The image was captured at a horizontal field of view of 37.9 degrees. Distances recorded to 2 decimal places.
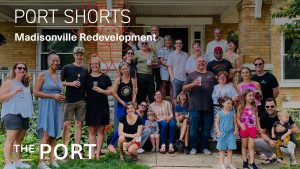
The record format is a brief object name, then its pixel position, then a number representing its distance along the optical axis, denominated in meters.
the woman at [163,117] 7.88
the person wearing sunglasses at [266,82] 7.82
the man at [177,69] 8.70
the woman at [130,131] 6.98
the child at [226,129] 6.78
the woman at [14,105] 6.31
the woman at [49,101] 6.43
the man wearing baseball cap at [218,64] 7.96
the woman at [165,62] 8.93
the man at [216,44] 9.02
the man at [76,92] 7.01
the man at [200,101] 7.70
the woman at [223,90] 7.48
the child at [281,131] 7.09
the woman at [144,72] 8.60
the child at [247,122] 6.81
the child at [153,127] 7.84
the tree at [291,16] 7.23
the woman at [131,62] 8.22
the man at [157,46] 9.12
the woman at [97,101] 7.07
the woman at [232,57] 8.48
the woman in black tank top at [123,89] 7.45
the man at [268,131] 7.21
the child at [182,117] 7.90
